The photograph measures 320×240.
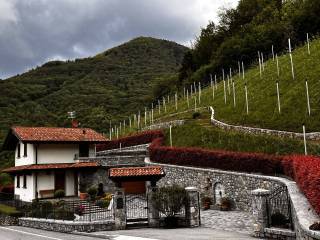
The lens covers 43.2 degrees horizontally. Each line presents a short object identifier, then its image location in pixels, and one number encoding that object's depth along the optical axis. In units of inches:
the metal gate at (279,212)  655.1
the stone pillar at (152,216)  915.4
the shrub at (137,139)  1759.4
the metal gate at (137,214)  924.0
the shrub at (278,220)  663.1
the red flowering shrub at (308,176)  466.9
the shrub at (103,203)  1192.2
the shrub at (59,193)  1510.8
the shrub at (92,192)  1457.2
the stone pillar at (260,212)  676.1
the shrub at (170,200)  890.1
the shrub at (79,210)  1115.3
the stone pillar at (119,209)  901.8
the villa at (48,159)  1557.6
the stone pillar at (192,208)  884.0
